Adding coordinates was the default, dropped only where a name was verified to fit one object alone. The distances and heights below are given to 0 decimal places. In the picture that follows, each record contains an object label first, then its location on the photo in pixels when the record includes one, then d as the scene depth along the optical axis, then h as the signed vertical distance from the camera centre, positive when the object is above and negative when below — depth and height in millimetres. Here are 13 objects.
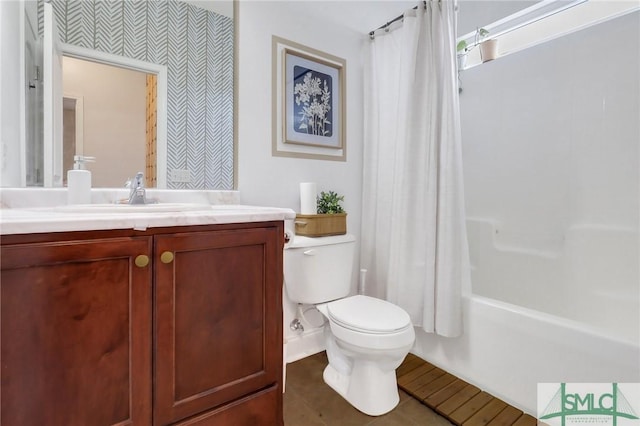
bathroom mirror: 1257 +628
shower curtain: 1596 +241
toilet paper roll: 1781 +84
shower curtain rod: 1886 +1201
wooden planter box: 1696 -67
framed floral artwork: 1776 +674
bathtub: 1205 -510
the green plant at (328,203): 1880 +55
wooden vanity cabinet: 684 -301
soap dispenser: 1151 +97
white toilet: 1350 -497
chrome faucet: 1171 +77
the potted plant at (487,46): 2092 +1136
